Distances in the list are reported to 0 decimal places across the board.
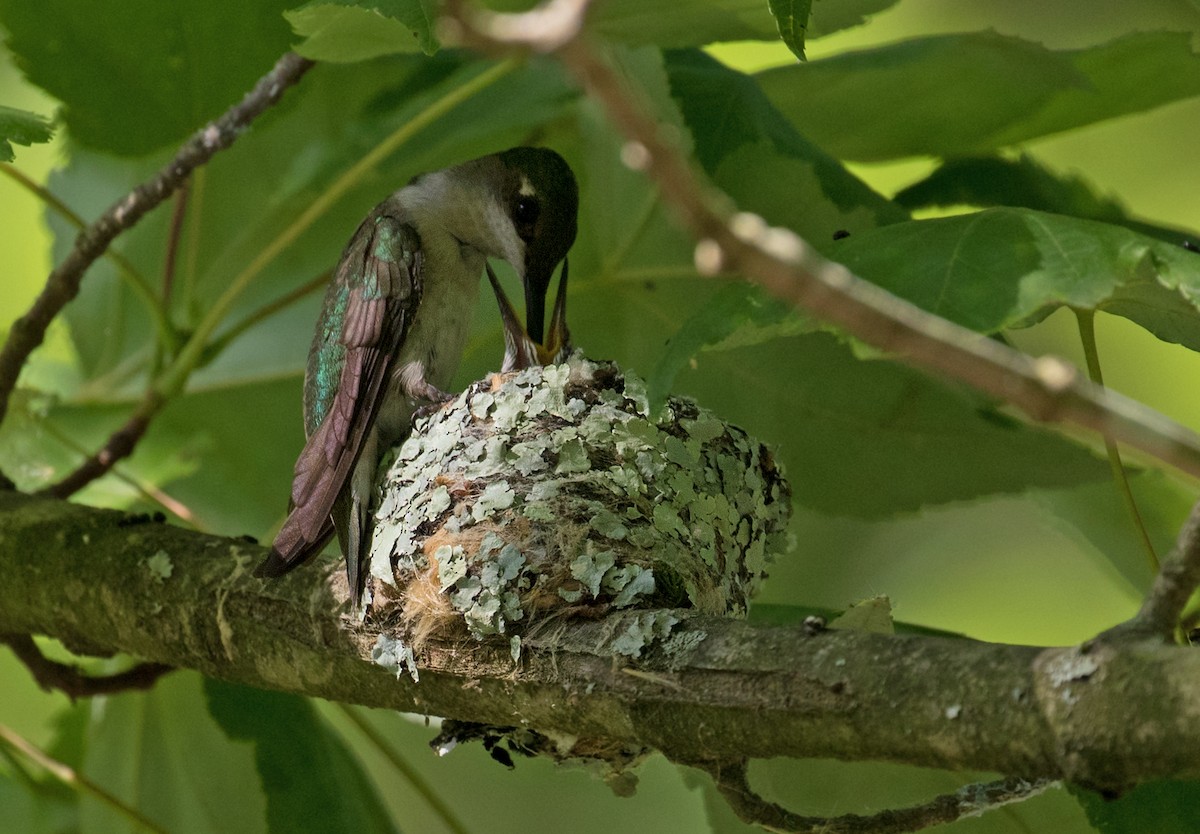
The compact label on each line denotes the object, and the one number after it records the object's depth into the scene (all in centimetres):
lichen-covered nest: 433
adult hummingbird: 601
